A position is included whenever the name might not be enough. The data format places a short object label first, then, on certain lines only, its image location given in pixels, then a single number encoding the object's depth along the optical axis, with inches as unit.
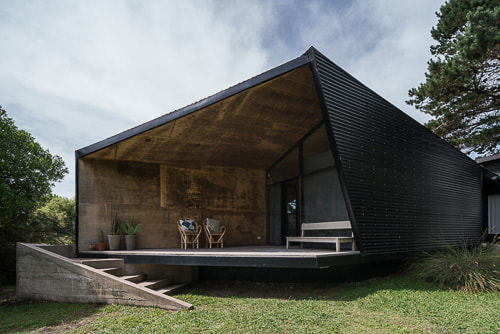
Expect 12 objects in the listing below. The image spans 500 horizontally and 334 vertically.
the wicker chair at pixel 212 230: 346.0
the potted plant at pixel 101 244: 309.4
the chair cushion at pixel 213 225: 346.9
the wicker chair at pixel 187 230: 328.8
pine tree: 362.6
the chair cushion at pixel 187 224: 330.0
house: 245.1
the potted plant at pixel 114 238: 312.2
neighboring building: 406.6
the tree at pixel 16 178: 324.5
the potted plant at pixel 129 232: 318.0
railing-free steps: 245.1
